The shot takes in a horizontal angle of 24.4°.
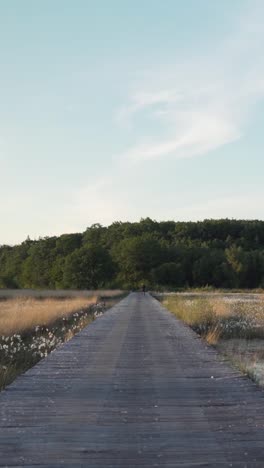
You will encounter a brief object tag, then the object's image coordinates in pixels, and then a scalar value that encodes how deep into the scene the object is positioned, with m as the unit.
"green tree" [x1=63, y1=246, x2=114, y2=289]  90.94
